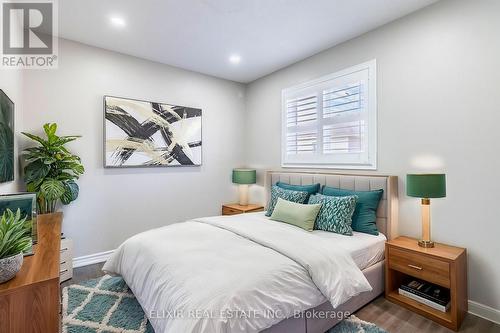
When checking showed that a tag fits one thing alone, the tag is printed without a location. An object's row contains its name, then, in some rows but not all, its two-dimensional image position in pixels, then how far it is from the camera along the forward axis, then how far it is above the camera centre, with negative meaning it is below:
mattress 2.14 -0.72
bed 1.36 -0.72
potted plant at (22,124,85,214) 2.44 -0.02
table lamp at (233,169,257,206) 4.13 -0.21
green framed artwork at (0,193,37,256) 1.50 -0.24
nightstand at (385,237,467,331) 1.92 -0.90
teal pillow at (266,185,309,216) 2.97 -0.37
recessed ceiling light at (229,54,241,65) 3.45 +1.57
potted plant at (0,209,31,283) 1.04 -0.35
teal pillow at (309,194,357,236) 2.45 -0.50
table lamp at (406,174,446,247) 2.07 -0.21
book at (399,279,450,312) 2.04 -1.12
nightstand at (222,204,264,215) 3.89 -0.68
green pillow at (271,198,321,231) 2.56 -0.52
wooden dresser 1.01 -0.57
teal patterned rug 1.88 -1.23
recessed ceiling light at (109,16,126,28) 2.52 +1.55
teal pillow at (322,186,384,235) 2.52 -0.49
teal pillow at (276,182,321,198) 3.10 -0.28
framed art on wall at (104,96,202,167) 3.22 +0.49
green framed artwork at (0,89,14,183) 1.75 +0.23
